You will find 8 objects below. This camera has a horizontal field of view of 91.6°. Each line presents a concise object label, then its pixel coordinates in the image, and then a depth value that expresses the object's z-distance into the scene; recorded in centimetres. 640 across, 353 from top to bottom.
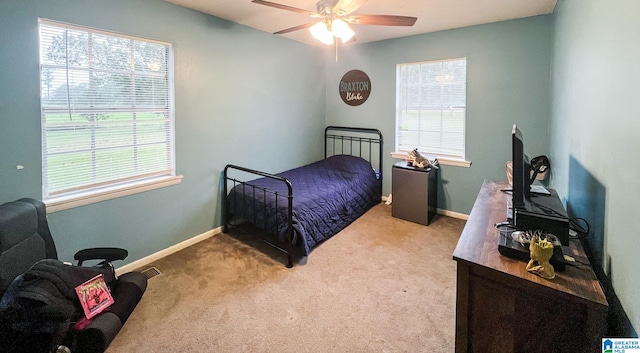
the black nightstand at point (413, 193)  373
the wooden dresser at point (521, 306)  113
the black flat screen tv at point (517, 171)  161
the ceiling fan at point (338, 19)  217
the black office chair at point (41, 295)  161
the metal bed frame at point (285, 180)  285
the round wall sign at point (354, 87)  452
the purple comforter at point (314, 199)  293
